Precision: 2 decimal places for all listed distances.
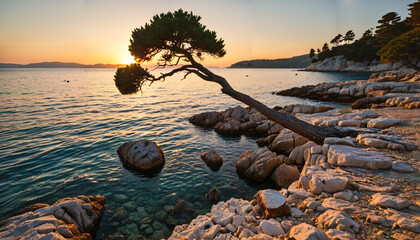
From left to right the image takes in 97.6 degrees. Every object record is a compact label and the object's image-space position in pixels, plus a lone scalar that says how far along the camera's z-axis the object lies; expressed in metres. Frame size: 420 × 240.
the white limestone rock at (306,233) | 3.83
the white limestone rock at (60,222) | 5.36
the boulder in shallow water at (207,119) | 23.57
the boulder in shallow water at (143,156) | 12.45
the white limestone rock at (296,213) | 5.08
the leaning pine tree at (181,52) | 9.73
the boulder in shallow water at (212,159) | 13.06
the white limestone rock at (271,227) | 4.59
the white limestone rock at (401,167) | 6.42
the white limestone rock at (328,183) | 5.87
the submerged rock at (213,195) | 9.35
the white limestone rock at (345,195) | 5.43
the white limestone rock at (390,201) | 4.62
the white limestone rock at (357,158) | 6.80
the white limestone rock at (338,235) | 3.89
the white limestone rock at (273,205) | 5.11
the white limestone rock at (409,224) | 3.83
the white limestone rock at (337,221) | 4.25
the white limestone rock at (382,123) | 10.93
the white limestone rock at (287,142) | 14.29
